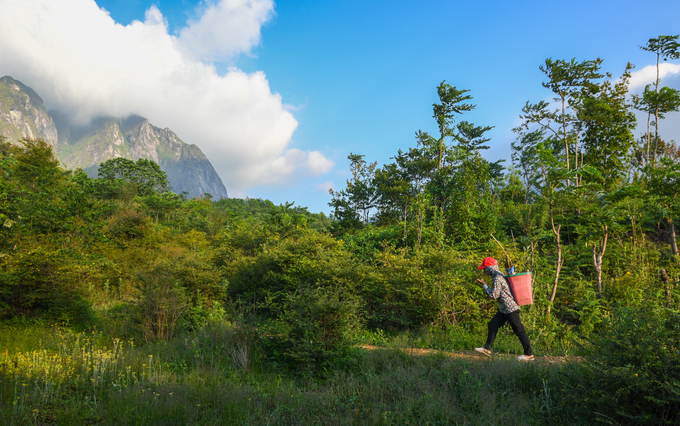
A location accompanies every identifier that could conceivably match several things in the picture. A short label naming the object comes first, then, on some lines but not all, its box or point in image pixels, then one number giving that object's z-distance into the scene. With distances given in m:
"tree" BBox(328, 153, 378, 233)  22.89
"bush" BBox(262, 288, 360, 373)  4.71
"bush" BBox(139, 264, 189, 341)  6.88
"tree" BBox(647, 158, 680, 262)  6.79
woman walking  5.43
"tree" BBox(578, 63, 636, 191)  12.11
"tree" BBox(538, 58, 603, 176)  13.02
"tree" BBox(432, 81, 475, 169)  15.38
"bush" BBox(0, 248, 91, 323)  7.78
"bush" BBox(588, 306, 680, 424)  2.66
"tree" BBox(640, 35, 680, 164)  15.58
